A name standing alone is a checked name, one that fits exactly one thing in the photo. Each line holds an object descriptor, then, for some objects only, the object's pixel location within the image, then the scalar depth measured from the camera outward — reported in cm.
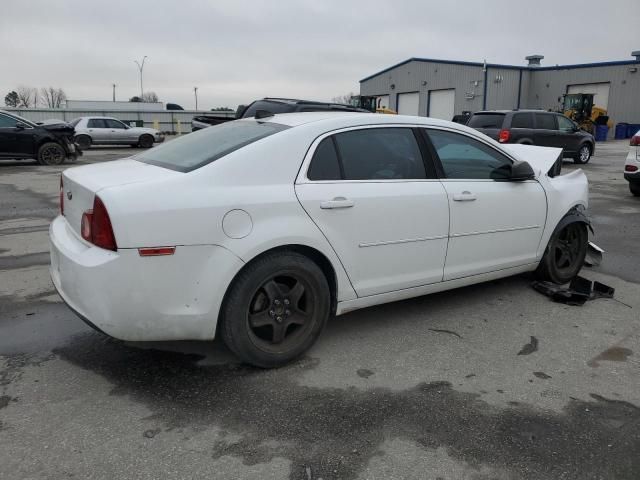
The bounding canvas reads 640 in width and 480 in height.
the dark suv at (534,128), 1692
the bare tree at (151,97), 9564
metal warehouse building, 3653
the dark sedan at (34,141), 1502
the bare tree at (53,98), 8512
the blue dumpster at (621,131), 3509
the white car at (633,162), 1028
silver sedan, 2370
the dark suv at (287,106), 965
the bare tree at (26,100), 7944
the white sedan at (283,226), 292
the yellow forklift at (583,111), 3192
